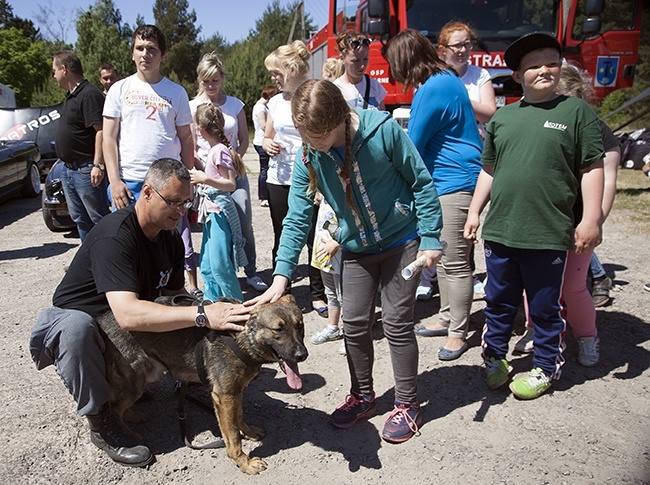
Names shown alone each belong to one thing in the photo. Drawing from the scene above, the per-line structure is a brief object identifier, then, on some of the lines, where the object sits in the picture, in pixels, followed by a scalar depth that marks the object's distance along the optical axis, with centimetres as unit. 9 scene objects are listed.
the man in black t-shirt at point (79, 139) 546
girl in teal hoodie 272
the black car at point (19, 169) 1027
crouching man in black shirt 279
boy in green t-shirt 313
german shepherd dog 273
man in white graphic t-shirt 438
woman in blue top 370
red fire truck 813
